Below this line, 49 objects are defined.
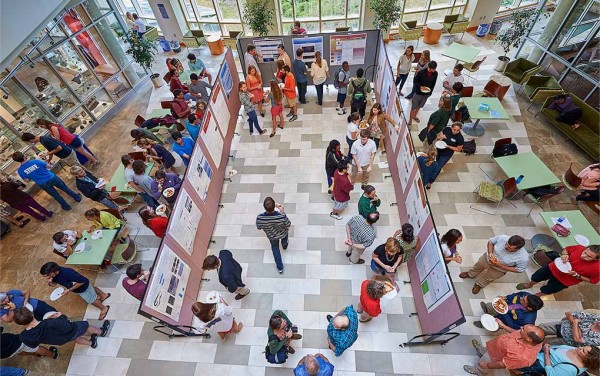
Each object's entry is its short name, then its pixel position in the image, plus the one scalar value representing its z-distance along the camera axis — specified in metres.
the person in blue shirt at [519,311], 3.78
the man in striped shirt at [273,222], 4.55
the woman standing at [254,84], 7.66
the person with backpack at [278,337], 3.48
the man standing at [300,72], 8.14
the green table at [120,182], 6.25
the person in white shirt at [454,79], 7.25
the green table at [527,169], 5.66
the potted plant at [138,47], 9.21
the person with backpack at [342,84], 7.73
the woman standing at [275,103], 7.17
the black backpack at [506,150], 6.20
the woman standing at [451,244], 4.27
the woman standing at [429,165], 5.59
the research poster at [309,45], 8.40
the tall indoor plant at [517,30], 8.89
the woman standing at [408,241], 4.12
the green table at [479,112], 7.09
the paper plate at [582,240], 4.76
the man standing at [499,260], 4.14
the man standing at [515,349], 3.18
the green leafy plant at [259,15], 10.37
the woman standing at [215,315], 3.71
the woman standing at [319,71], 7.96
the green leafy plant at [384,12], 10.12
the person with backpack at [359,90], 7.11
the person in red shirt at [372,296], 3.75
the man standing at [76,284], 4.40
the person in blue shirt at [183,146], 6.26
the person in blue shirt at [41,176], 6.10
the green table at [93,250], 5.15
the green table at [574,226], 4.85
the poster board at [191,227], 4.08
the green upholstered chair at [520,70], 8.38
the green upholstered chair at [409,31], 10.93
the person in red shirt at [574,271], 3.86
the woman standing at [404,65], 7.98
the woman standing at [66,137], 6.97
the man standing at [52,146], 6.32
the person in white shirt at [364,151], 5.50
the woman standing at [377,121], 6.32
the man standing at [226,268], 4.20
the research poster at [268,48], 8.50
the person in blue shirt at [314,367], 3.16
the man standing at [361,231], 4.61
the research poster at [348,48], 8.35
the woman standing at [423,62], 7.42
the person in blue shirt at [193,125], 6.39
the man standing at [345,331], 3.71
